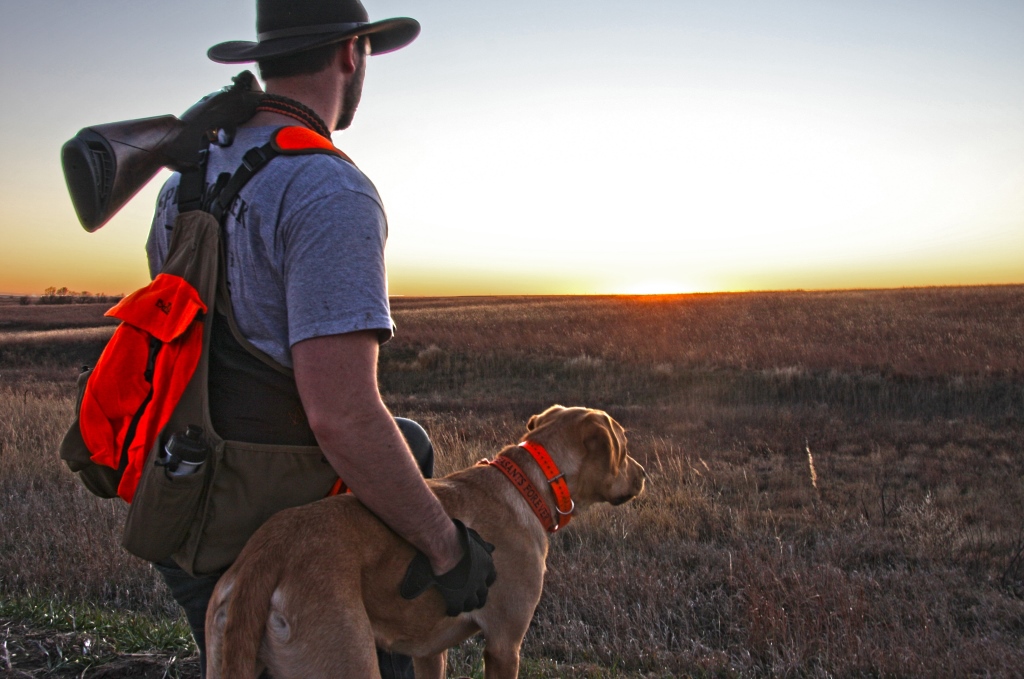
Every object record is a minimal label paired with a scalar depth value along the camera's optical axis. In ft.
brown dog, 6.47
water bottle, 6.32
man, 5.99
